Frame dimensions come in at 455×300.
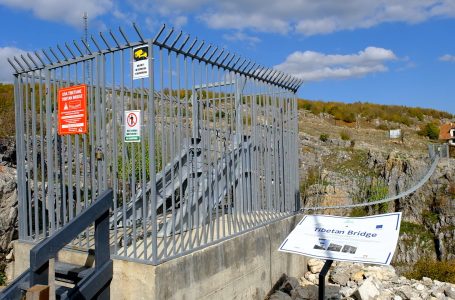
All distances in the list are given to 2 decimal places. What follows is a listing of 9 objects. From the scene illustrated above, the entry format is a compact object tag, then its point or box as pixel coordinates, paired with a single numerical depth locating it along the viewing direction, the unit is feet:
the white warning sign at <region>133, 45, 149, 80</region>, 14.52
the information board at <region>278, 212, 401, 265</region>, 14.14
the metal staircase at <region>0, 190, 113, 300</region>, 11.18
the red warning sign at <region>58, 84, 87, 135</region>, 16.08
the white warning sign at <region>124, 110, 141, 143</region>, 14.89
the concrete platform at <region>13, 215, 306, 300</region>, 14.38
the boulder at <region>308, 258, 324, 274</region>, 26.55
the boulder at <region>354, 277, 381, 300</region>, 20.79
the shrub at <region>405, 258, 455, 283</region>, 33.35
